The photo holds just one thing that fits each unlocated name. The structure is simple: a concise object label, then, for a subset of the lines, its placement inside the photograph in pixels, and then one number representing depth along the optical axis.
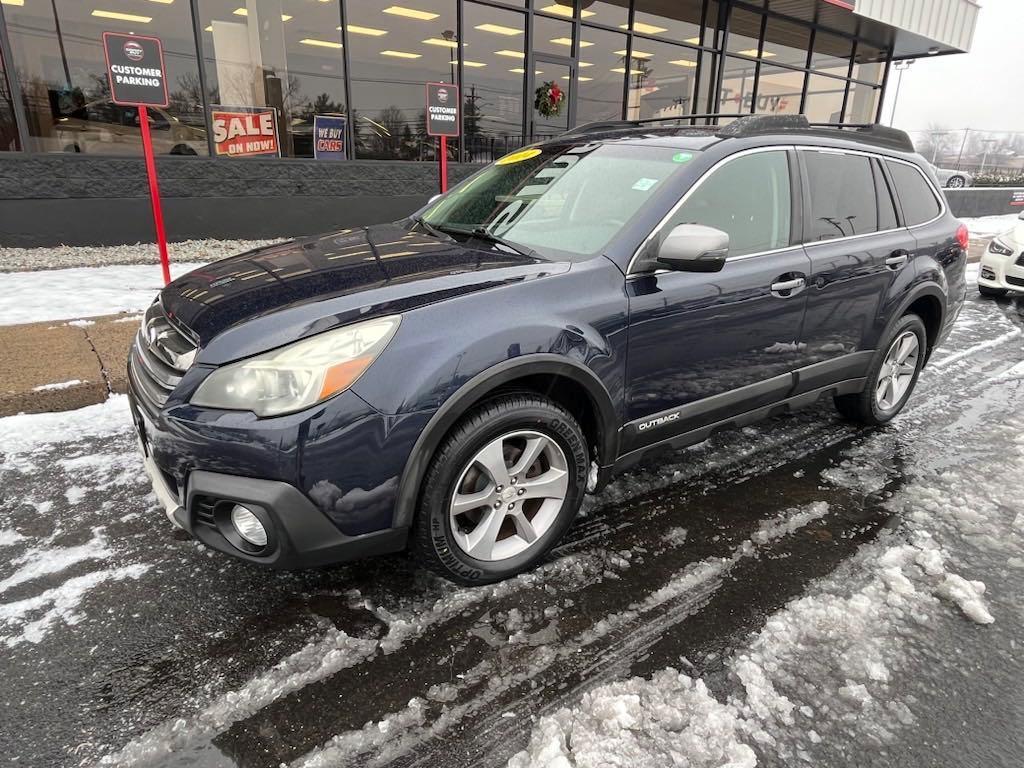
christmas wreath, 12.32
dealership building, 8.34
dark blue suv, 2.14
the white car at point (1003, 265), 8.44
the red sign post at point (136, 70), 5.05
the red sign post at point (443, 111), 7.35
